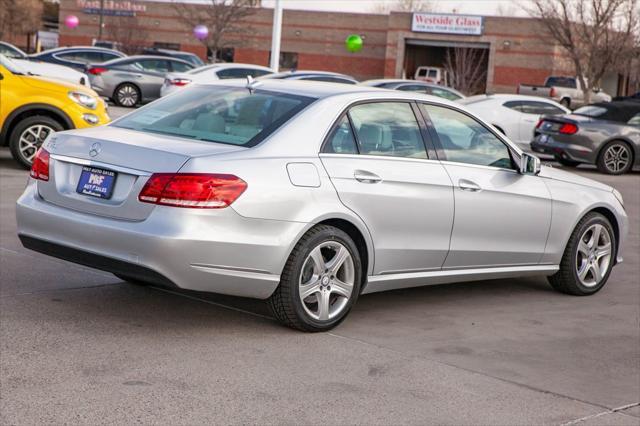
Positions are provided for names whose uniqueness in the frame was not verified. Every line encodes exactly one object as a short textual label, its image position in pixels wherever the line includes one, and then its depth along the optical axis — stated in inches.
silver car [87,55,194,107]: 1103.0
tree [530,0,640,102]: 1401.3
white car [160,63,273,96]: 1029.2
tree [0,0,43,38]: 2642.7
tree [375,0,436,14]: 4148.6
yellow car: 485.4
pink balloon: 2662.4
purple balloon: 2159.2
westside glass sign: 2370.8
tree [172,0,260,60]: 2308.1
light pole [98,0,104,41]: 2516.7
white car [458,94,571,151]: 838.5
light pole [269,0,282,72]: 1222.3
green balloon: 2356.1
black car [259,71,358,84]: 932.3
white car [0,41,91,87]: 687.4
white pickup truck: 1821.9
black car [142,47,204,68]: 1339.8
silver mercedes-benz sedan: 215.9
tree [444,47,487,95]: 2206.6
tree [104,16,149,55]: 2334.6
